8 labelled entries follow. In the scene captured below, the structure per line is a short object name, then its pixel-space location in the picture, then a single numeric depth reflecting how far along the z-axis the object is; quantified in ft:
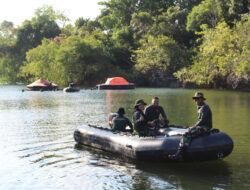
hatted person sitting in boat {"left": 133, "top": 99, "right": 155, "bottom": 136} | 44.29
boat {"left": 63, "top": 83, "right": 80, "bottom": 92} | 174.75
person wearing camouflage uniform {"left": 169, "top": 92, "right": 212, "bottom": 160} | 38.04
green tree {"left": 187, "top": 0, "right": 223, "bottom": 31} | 194.23
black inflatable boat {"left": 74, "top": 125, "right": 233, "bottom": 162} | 38.27
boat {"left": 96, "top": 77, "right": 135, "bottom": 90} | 201.26
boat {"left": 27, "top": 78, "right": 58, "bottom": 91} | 196.95
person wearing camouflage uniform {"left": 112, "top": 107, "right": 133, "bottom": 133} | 48.73
